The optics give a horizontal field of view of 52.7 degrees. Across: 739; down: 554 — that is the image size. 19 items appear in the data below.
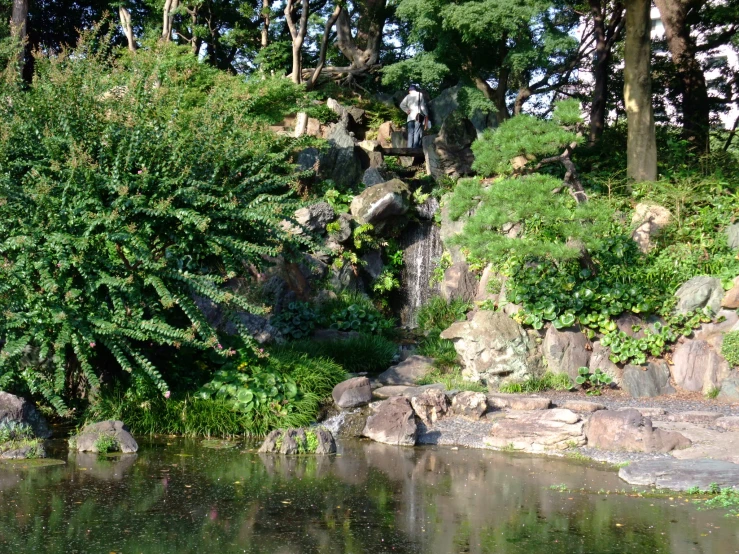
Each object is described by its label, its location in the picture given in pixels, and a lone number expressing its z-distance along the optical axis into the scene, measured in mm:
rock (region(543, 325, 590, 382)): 11328
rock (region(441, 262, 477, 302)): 14820
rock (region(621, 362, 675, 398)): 10930
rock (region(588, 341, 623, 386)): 11219
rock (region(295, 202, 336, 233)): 15039
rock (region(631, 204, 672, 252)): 13352
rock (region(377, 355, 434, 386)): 11722
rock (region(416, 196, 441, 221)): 16781
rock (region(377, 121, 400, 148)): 20453
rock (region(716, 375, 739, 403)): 10469
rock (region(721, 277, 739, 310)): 11172
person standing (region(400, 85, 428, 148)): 19672
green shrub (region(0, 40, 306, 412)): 8266
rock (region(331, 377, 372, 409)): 10078
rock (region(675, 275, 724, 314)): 11461
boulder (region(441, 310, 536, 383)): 11250
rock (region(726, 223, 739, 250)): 12469
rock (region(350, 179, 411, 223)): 15617
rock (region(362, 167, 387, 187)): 17312
